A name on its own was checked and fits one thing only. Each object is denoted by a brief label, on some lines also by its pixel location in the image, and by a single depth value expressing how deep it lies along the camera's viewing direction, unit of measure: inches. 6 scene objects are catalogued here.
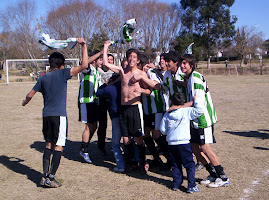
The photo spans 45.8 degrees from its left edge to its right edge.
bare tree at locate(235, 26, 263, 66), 2105.1
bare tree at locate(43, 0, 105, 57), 1676.9
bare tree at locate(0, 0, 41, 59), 1835.6
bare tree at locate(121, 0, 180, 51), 1767.5
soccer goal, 1600.6
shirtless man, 205.3
